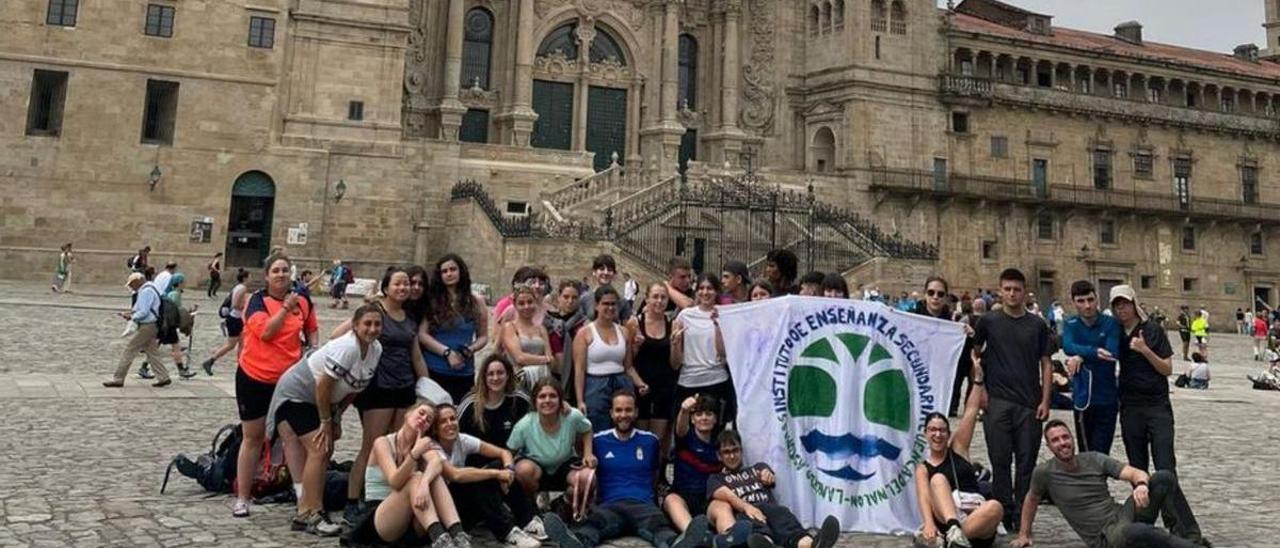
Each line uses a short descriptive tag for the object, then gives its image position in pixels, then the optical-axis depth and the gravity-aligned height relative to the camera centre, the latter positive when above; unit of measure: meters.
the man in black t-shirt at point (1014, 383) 7.37 -0.18
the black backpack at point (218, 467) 8.01 -1.25
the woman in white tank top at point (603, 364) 7.95 -0.19
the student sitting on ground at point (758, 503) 6.46 -1.18
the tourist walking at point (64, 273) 26.30 +1.31
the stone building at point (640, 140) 30.83 +8.69
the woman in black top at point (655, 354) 8.15 -0.09
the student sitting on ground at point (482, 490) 6.83 -1.17
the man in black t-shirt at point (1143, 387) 7.59 -0.17
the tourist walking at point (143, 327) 13.52 -0.08
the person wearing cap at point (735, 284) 8.97 +0.63
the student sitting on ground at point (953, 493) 6.78 -1.05
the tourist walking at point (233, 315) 12.63 +0.15
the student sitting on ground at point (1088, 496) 6.63 -0.98
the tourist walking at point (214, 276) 28.28 +1.51
